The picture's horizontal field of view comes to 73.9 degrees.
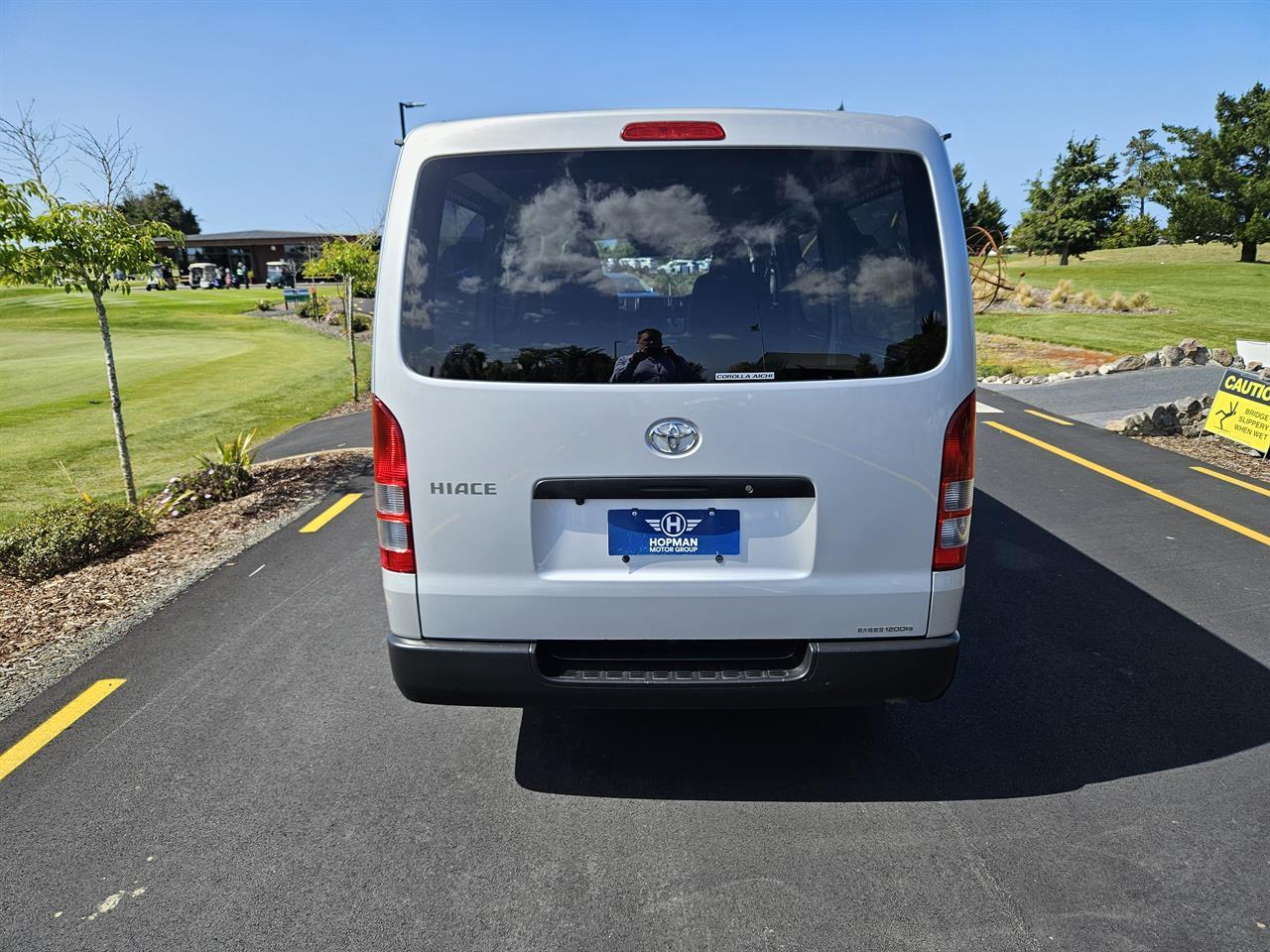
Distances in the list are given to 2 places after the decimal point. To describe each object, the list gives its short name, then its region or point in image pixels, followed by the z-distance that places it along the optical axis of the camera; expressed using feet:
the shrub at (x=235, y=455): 26.67
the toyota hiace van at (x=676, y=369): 8.71
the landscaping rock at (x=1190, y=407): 32.55
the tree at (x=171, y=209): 246.27
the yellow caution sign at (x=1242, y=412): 28.40
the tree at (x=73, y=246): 21.59
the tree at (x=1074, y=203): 195.83
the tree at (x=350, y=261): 58.59
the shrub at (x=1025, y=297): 104.43
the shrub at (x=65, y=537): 19.29
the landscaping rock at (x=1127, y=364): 49.49
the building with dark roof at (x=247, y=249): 308.40
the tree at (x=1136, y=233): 230.48
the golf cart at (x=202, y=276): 249.96
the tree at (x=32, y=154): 24.25
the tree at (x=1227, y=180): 178.19
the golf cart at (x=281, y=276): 244.30
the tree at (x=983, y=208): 219.82
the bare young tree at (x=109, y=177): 26.09
